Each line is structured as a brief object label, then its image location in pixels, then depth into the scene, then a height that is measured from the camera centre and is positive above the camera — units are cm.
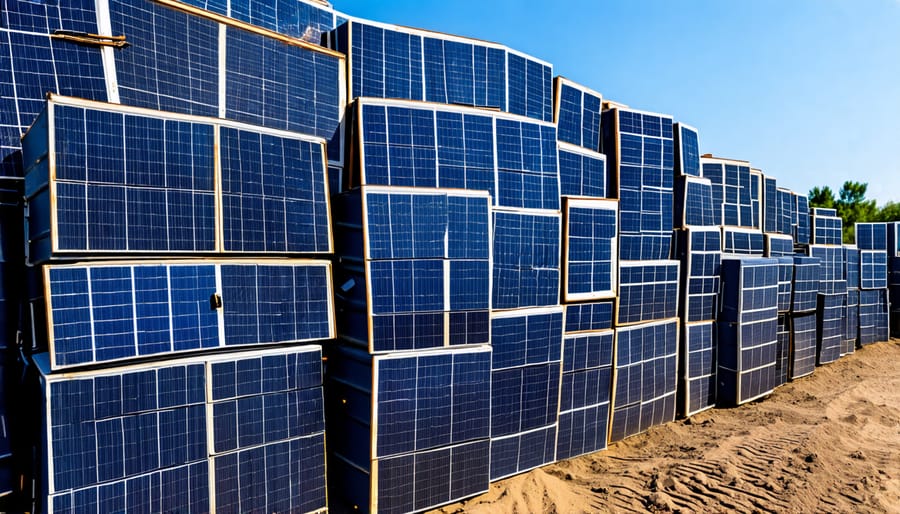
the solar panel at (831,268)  1662 -110
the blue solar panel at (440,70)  778 +285
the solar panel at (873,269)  1916 -132
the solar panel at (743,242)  1354 -13
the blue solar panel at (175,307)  512 -68
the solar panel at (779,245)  1520 -28
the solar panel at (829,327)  1650 -304
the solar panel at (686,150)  1186 +210
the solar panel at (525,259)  816 -30
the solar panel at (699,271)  1168 -79
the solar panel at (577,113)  973 +251
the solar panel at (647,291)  1023 -110
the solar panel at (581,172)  948 +130
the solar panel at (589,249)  912 -17
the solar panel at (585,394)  915 -285
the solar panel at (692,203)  1189 +84
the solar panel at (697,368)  1166 -306
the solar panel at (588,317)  937 -145
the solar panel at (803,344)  1477 -321
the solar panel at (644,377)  1015 -288
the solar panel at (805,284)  1487 -143
